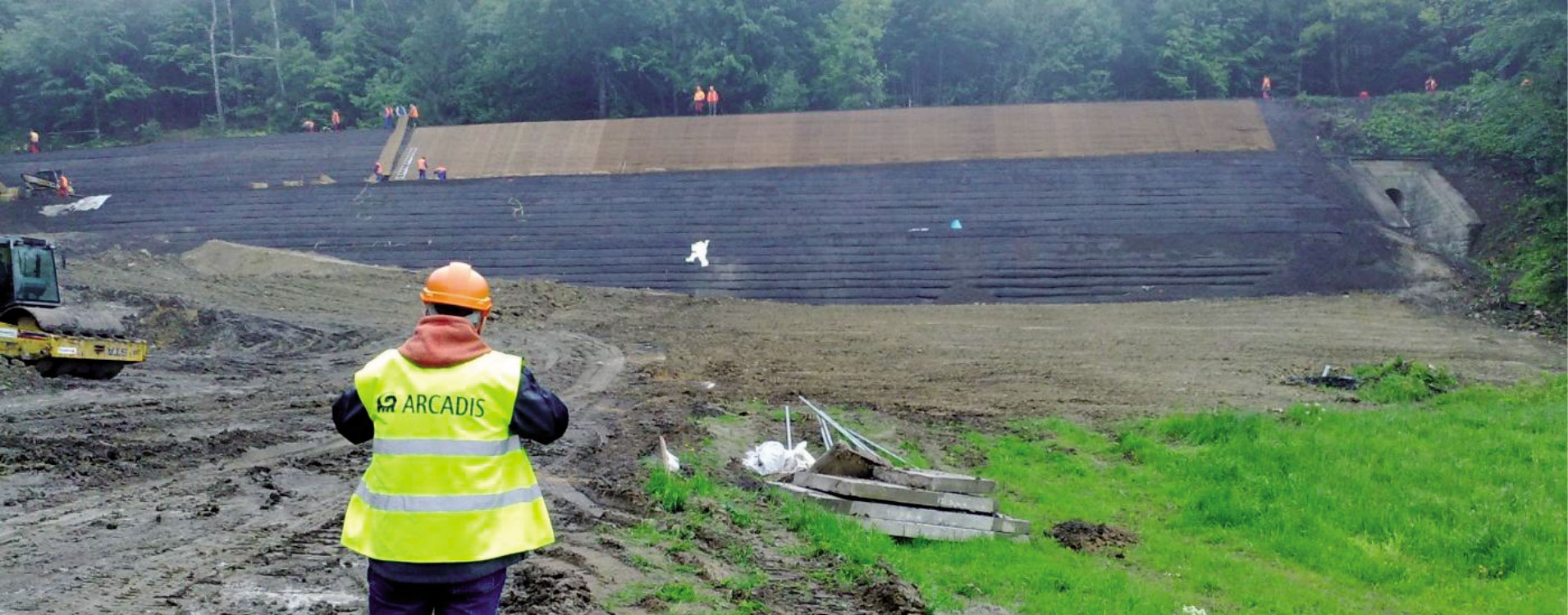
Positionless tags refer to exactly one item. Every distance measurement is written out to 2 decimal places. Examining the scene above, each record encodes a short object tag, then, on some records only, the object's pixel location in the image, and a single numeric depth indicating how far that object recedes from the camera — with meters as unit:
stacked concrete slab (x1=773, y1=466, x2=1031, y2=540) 9.45
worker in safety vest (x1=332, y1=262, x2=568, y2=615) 3.93
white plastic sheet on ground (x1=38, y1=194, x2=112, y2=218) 34.25
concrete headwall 29.17
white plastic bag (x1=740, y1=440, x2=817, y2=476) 11.37
